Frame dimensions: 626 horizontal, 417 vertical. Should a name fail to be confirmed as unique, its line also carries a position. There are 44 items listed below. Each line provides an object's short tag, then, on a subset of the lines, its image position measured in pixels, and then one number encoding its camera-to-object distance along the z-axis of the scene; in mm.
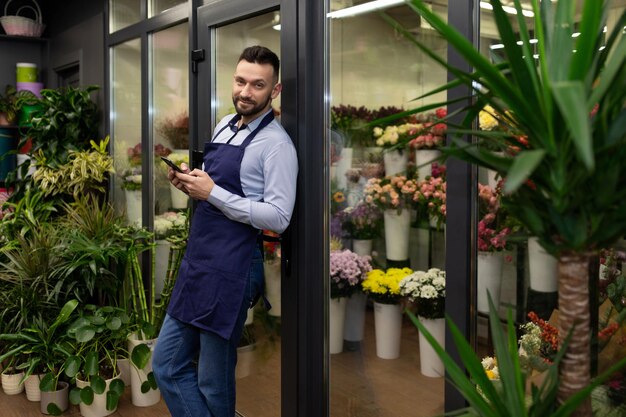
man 2508
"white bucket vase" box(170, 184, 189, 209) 3943
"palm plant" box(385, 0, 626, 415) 1206
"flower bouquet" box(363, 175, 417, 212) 2410
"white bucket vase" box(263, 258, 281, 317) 3016
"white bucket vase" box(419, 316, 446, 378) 2275
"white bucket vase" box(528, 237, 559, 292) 1885
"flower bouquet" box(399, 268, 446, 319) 2270
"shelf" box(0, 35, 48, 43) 5867
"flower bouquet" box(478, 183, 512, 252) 2002
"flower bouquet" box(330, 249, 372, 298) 2662
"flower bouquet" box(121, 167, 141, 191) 4395
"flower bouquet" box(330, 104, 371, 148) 2586
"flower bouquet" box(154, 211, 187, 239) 3902
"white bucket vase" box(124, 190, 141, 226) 4418
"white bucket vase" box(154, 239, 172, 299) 4090
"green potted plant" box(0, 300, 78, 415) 3443
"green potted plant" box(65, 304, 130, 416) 3350
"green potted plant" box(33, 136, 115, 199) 4488
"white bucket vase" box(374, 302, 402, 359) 2482
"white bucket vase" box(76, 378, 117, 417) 3447
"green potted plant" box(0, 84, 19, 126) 5504
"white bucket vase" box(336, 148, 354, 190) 2646
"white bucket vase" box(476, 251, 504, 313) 2027
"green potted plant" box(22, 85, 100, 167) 4746
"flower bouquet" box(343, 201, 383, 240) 2572
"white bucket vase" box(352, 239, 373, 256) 2615
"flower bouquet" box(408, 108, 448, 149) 2232
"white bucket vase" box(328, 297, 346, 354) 2725
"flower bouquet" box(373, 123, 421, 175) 2408
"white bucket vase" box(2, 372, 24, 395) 3793
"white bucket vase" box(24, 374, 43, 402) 3678
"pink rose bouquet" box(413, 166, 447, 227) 2225
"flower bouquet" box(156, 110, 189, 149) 3764
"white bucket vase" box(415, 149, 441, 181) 2287
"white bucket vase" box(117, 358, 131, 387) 3805
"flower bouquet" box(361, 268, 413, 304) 2488
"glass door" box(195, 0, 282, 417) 2990
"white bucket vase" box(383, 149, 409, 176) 2420
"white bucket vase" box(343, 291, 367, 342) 2666
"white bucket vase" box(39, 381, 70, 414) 3523
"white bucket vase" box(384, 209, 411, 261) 2436
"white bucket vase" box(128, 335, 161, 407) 3590
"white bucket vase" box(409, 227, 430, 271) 2332
